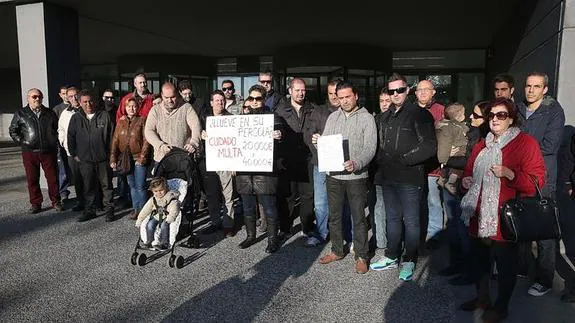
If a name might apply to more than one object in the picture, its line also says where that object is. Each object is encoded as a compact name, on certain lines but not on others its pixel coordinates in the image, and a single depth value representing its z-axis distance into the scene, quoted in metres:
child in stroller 4.53
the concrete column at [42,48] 8.23
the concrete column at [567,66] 4.82
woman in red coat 3.00
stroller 4.89
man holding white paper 4.08
